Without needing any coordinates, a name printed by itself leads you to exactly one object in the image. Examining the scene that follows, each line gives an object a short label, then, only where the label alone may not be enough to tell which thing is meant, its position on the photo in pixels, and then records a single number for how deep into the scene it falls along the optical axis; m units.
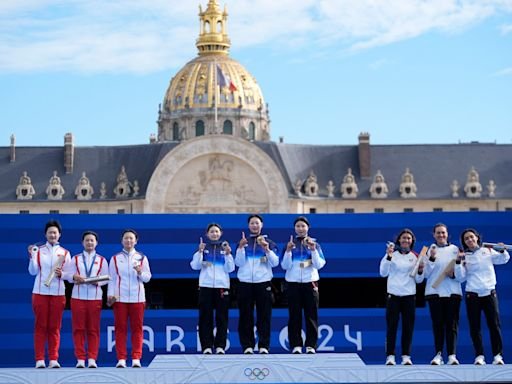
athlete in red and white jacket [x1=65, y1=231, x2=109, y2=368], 25.36
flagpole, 155.45
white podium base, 24.36
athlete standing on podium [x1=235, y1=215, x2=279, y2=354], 26.03
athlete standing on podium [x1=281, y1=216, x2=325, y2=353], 26.03
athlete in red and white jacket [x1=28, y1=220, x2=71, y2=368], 25.28
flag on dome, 160.76
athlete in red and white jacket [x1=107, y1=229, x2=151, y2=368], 25.41
